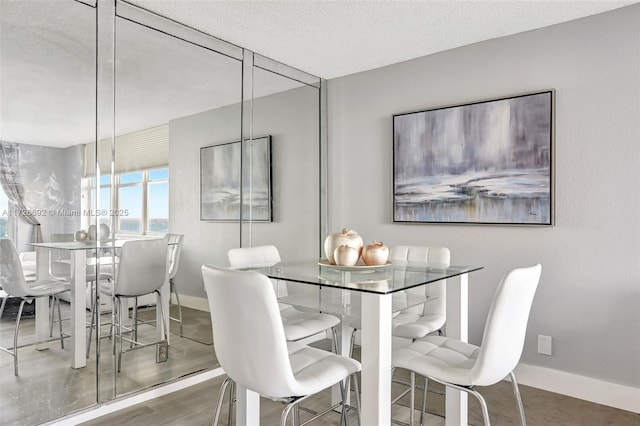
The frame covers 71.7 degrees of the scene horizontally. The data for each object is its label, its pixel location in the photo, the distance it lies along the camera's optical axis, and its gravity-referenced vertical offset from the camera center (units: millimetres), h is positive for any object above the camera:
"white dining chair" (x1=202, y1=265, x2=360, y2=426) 1479 -463
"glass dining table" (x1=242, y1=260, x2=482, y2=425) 1655 -453
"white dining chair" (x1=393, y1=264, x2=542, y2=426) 1597 -546
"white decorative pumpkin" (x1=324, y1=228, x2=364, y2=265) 2195 -160
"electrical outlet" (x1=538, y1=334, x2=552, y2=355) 2889 -878
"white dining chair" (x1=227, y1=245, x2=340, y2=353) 2342 -620
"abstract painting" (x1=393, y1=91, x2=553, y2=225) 2904 +340
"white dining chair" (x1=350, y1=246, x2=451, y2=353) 2398 -535
